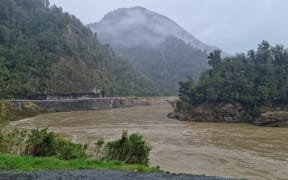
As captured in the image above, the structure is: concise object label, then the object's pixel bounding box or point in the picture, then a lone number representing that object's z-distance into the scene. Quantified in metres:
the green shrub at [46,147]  11.89
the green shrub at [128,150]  12.84
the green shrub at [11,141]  11.75
